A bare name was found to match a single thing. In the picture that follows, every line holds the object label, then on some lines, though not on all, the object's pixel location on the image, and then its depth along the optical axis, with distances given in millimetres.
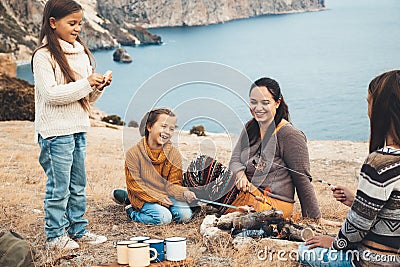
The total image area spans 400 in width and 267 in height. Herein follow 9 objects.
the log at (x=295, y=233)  4637
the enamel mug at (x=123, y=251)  4059
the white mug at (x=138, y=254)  3963
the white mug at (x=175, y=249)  4090
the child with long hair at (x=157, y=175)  5324
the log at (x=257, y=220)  4793
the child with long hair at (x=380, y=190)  3174
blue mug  4141
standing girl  4293
